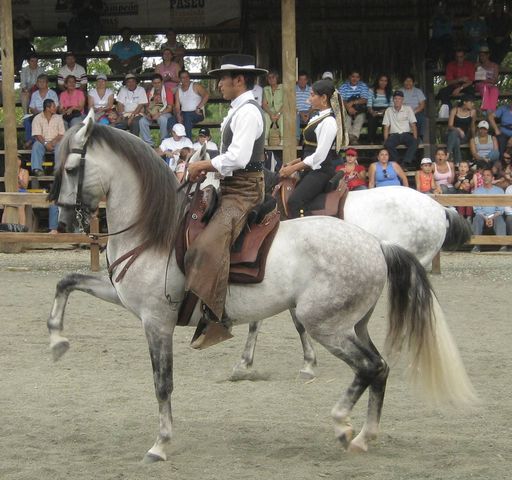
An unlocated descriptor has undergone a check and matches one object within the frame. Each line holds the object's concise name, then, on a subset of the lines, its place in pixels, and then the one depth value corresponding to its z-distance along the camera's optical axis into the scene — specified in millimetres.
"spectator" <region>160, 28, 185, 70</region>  18750
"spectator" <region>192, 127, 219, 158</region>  15857
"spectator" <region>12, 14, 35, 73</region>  18922
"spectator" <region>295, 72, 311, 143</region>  17172
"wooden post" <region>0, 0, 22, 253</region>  16125
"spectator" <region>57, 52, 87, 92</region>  18062
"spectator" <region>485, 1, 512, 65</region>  18891
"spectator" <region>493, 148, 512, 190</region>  16703
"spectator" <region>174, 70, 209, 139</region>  17703
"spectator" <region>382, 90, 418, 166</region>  17234
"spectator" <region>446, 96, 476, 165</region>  17672
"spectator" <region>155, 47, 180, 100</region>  17953
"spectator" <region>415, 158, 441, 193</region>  16125
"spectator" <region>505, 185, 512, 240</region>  15820
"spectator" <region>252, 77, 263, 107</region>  17406
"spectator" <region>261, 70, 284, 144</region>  17406
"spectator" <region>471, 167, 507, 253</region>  15758
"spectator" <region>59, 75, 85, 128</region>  17391
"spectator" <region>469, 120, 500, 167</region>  17484
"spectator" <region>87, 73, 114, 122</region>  17516
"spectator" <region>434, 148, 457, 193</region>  16516
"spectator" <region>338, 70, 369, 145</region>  17594
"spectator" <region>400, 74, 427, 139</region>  17766
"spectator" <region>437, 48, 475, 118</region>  18406
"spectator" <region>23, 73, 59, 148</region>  17562
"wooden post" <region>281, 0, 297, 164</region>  15734
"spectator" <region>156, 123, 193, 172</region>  16469
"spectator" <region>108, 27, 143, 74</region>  19188
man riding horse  5777
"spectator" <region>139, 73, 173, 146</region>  17438
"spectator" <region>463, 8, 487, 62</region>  18808
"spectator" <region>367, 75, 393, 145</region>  17719
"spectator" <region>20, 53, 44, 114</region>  18234
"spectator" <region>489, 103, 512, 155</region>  17828
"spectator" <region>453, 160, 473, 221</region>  16177
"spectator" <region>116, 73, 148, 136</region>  17516
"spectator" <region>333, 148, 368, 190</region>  14555
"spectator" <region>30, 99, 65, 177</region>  17141
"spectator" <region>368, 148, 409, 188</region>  15281
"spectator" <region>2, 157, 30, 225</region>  16234
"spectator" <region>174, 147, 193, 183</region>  15831
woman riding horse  8805
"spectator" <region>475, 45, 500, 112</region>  18203
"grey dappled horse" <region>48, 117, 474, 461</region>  5871
